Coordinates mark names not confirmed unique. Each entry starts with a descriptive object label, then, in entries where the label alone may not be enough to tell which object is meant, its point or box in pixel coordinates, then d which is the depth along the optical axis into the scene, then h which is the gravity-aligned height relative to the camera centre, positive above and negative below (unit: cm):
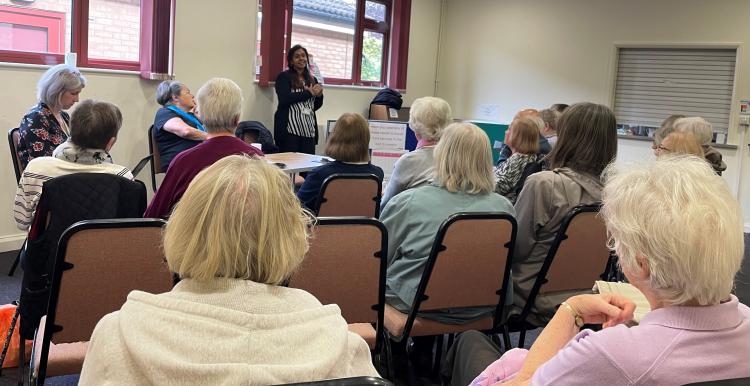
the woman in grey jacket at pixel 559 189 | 284 -25
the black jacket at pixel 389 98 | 848 +24
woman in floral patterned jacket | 390 -11
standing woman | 675 +10
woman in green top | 262 -33
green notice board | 664 -7
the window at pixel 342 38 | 702 +92
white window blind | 783 +62
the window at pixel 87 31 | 491 +53
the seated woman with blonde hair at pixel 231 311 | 108 -34
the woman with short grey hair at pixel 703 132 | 454 +4
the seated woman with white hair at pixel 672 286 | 117 -27
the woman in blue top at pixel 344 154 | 357 -21
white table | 443 -35
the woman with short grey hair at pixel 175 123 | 509 -14
